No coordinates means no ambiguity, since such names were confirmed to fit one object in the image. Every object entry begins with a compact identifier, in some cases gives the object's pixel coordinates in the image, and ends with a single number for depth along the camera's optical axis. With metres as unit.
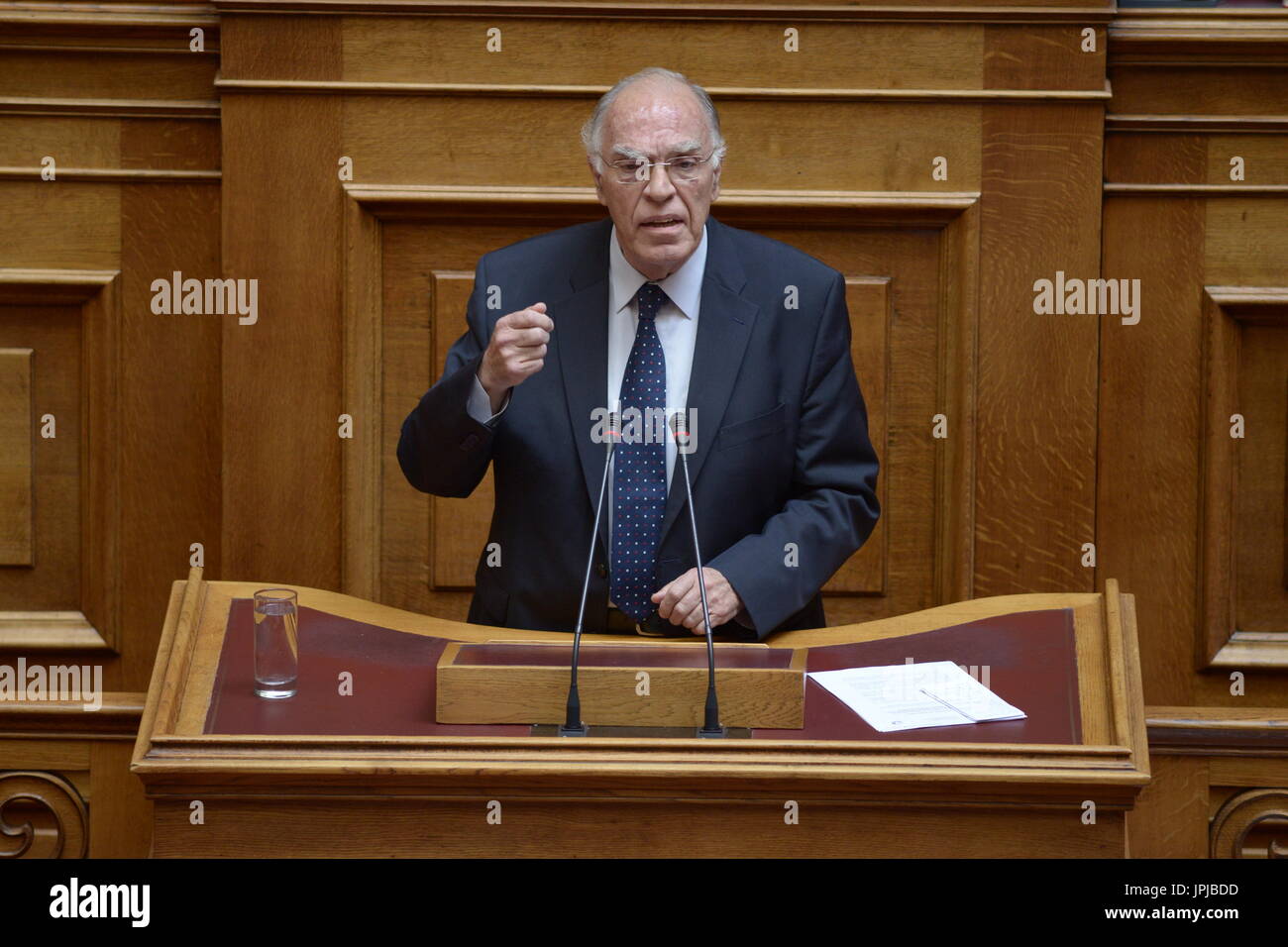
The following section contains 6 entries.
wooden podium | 9.23
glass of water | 9.39
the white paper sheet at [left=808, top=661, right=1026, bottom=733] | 9.35
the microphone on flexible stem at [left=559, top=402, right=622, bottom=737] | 9.30
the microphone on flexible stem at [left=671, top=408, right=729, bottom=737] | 9.30
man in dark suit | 9.78
